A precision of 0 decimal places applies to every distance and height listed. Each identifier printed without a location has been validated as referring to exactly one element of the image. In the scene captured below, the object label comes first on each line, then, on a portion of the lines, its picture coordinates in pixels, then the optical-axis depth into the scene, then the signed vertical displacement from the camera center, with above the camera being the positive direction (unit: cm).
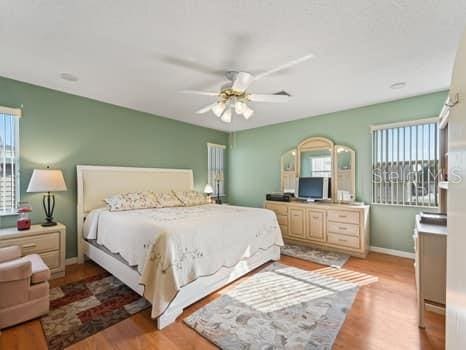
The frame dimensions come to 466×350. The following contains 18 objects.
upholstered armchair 192 -102
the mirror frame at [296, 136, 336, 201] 439 +64
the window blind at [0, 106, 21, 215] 294 +21
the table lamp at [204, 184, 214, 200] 518 -30
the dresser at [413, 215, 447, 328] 195 -77
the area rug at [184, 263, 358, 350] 182 -129
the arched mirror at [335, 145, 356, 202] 417 +9
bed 206 -73
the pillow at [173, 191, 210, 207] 411 -39
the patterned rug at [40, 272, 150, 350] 190 -130
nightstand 263 -80
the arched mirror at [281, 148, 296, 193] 493 +14
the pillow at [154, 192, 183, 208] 387 -41
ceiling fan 250 +94
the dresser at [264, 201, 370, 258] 370 -83
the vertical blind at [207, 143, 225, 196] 576 +29
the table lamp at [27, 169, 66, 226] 285 -10
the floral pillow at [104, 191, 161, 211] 335 -38
